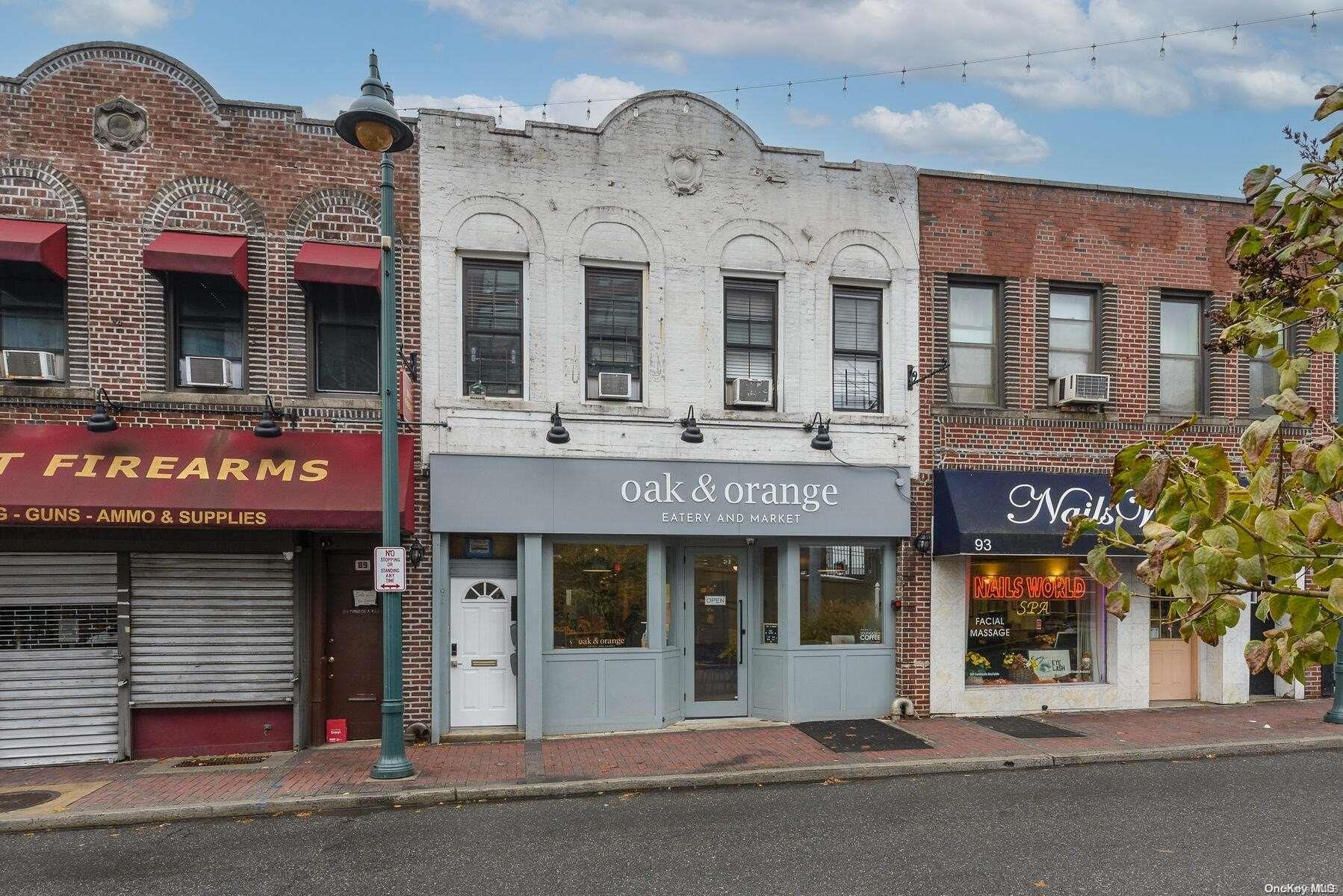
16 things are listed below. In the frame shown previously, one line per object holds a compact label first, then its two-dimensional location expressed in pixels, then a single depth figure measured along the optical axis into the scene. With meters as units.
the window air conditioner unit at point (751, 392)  11.31
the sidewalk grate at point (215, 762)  9.50
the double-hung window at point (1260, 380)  13.10
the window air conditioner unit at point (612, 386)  10.96
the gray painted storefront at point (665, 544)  10.59
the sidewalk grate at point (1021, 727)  10.80
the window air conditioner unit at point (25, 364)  9.55
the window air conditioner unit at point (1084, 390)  11.98
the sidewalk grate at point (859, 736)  10.15
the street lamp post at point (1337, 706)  11.34
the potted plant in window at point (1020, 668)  12.21
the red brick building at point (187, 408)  9.64
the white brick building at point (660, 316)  10.77
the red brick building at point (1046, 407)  11.88
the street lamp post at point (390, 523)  8.75
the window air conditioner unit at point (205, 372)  9.98
